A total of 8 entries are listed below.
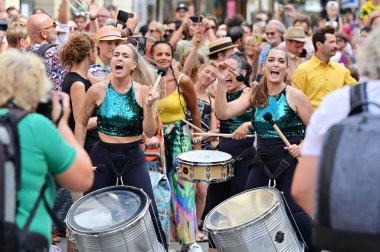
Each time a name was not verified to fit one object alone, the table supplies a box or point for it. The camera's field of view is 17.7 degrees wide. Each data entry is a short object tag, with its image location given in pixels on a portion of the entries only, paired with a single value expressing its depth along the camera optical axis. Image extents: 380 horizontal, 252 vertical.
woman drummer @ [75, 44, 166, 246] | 8.96
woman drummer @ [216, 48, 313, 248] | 8.79
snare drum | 9.56
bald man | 10.73
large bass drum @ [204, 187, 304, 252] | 7.85
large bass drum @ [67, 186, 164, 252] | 7.76
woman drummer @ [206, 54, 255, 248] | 10.20
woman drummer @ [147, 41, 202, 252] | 10.95
